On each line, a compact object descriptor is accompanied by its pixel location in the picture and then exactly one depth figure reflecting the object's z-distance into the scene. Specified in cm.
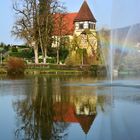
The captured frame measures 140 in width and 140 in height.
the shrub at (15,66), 5297
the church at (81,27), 7108
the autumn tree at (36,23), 6378
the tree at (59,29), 6775
